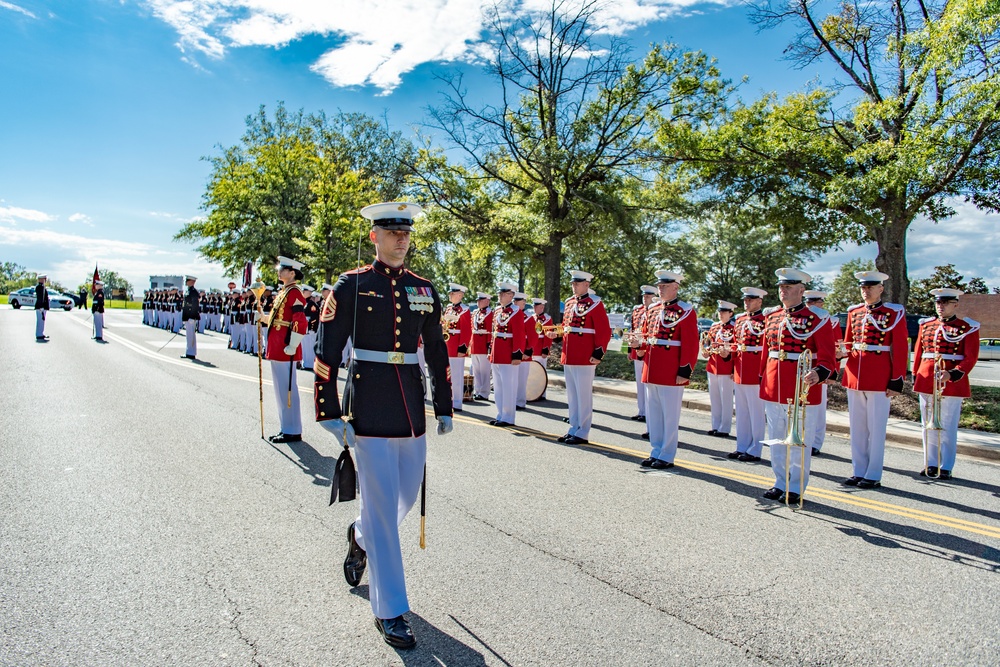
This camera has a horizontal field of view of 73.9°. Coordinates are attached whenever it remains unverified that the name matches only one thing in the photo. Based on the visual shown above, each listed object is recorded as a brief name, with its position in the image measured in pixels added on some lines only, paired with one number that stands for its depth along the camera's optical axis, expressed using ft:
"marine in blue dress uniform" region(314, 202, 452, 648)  11.53
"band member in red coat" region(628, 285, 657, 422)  34.37
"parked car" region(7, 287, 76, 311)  179.58
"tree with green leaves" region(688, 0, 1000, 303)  36.70
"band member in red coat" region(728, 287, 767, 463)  27.96
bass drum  41.23
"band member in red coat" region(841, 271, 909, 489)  22.84
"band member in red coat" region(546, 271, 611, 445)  28.94
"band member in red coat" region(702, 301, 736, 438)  33.35
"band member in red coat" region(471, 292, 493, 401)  43.73
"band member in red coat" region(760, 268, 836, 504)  20.97
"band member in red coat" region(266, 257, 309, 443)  26.78
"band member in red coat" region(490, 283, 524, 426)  33.37
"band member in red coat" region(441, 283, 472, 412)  40.40
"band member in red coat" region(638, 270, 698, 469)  24.76
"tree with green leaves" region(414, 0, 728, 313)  64.95
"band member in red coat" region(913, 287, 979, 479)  24.86
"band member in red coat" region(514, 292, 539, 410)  37.91
